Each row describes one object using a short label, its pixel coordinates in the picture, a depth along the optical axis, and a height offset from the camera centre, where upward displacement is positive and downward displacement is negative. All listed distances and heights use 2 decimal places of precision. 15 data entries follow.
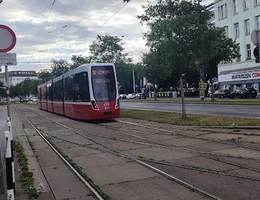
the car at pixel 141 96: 56.02 -0.63
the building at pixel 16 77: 134.48 +11.98
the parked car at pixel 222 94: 33.98 -0.57
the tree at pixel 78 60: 35.11 +5.48
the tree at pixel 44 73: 58.92 +6.15
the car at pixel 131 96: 60.69 -0.59
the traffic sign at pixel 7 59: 4.87 +0.82
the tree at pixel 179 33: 11.50 +2.87
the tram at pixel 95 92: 13.35 +0.20
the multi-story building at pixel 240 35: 35.87 +8.66
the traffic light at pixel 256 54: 8.62 +1.25
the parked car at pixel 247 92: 30.40 -0.45
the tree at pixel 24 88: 85.49 +3.72
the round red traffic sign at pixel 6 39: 4.51 +1.13
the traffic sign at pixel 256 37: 8.68 +1.89
